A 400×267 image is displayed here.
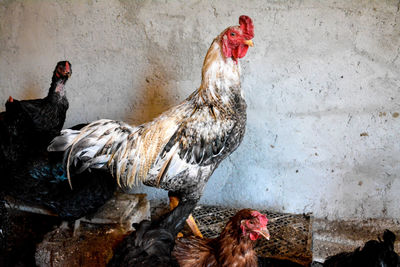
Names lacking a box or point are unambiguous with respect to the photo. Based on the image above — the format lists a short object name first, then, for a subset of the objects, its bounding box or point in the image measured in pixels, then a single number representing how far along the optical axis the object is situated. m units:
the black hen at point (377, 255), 1.56
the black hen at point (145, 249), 1.62
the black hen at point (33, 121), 2.33
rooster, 2.13
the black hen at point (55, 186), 2.35
